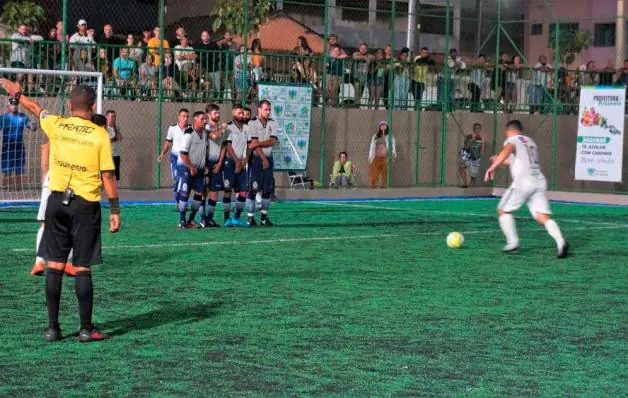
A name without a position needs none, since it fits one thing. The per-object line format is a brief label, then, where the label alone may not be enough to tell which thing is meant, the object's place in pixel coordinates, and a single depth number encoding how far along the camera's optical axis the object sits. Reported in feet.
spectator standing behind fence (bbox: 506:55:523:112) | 112.88
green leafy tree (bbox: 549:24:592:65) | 121.08
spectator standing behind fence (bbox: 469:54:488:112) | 111.86
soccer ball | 56.59
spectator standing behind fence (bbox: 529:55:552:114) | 111.45
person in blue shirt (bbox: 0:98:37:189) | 68.39
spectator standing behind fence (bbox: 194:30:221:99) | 90.02
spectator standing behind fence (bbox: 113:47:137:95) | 84.79
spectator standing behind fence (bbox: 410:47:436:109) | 105.81
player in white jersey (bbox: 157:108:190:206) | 63.46
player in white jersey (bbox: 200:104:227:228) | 63.93
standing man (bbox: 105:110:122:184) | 80.47
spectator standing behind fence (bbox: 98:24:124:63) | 83.61
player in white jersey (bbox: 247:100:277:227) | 64.85
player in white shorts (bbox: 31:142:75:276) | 40.73
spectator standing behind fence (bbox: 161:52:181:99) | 87.86
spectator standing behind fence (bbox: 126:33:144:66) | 84.72
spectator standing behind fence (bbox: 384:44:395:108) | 102.21
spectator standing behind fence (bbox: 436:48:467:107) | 108.37
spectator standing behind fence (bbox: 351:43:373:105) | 100.68
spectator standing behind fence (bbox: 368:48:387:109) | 101.86
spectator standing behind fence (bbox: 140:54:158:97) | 87.04
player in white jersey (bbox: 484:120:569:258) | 54.65
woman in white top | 103.50
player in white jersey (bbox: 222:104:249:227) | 64.44
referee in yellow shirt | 30.09
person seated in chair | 100.53
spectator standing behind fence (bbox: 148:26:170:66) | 86.38
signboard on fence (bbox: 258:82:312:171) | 91.25
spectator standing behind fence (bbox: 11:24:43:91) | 78.89
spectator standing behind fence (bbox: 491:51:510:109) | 112.68
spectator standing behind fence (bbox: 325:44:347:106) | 99.14
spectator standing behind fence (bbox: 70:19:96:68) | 81.56
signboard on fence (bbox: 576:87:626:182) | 96.37
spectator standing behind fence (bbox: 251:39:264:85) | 93.09
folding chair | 97.55
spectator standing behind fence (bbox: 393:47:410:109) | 104.01
